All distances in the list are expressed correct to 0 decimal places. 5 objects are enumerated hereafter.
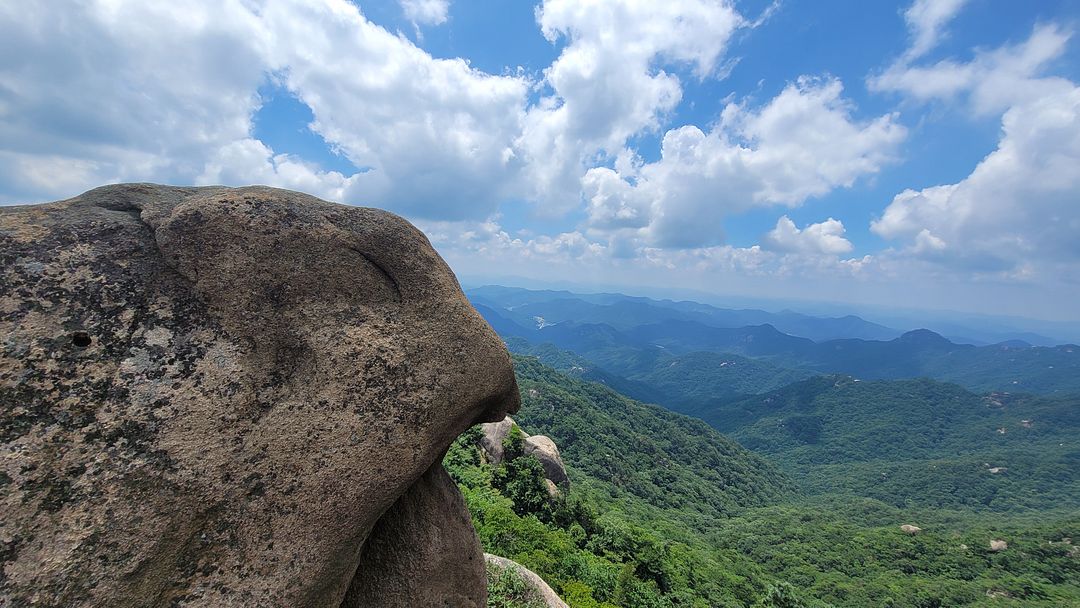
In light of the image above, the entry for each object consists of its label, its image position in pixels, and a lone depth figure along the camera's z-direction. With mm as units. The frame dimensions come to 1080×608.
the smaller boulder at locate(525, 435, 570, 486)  46719
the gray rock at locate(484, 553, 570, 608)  16250
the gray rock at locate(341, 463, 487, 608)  7062
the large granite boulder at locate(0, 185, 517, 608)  4660
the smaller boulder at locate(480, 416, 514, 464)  45656
